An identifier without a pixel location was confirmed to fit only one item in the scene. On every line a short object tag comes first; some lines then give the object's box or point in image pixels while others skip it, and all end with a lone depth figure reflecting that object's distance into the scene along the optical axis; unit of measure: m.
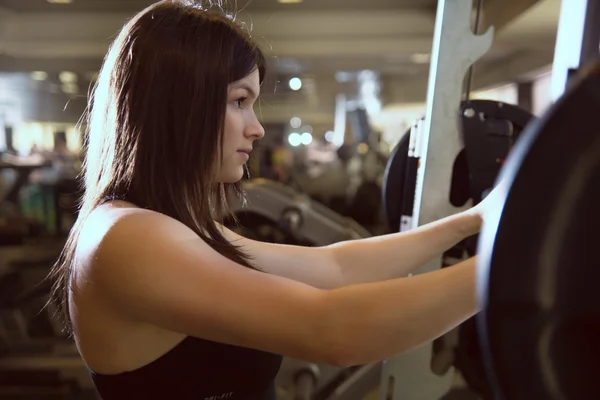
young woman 0.67
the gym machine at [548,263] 0.44
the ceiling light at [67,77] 9.96
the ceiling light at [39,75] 9.09
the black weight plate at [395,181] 1.67
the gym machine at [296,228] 2.78
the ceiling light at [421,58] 8.00
